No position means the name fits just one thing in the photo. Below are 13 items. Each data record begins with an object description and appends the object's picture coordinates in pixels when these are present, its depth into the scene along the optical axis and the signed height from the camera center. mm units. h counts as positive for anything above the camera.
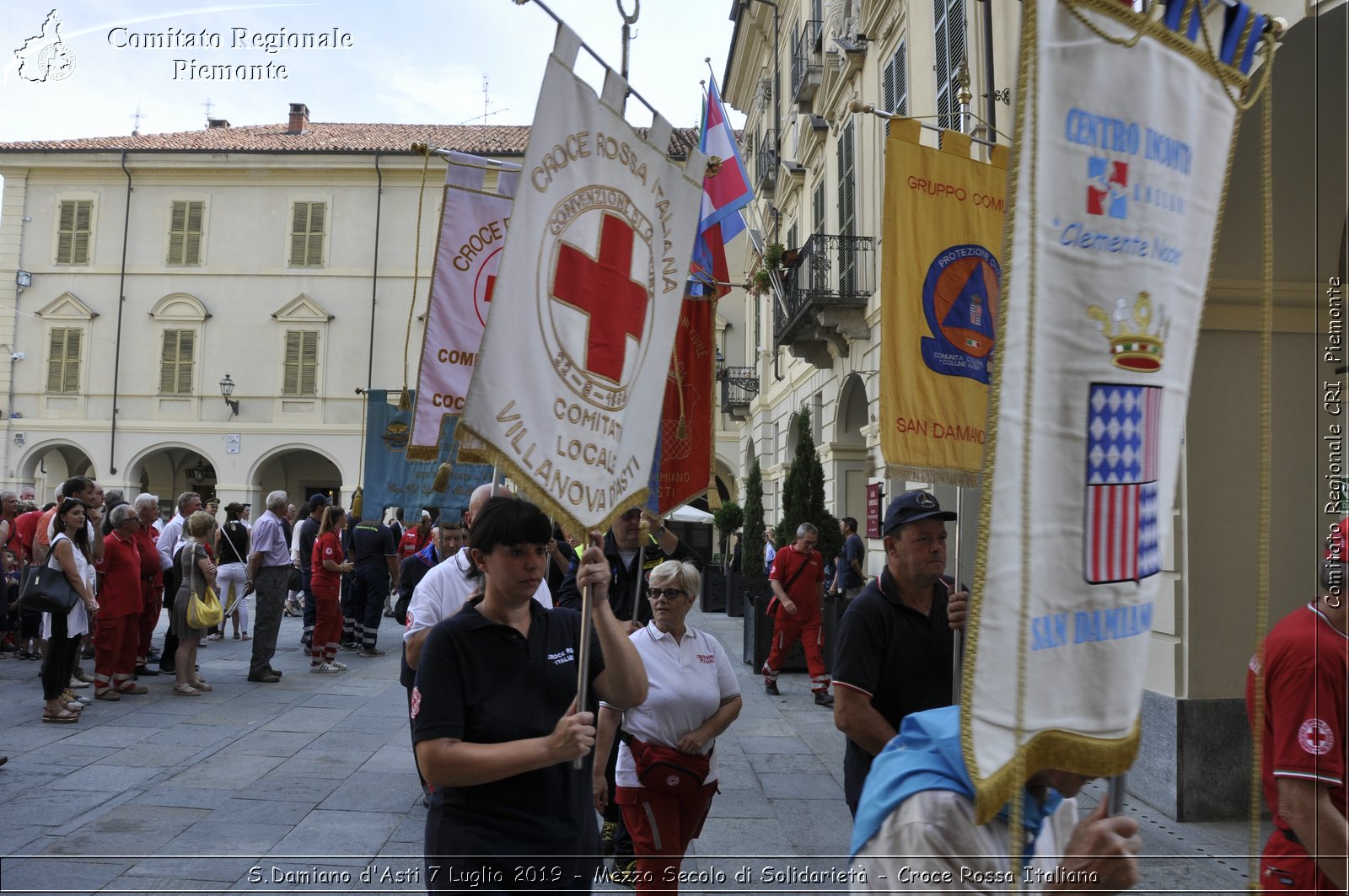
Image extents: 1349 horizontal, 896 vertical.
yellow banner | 4230 +822
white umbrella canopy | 25438 -625
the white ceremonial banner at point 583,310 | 2682 +515
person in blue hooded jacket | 1753 -609
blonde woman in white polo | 4016 -972
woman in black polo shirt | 2518 -624
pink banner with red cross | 4680 +911
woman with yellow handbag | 9812 -1216
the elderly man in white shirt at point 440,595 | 4594 -535
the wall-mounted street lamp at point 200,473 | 34469 -113
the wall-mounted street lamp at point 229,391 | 31906 +2564
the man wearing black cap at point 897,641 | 3383 -496
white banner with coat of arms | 1652 +161
